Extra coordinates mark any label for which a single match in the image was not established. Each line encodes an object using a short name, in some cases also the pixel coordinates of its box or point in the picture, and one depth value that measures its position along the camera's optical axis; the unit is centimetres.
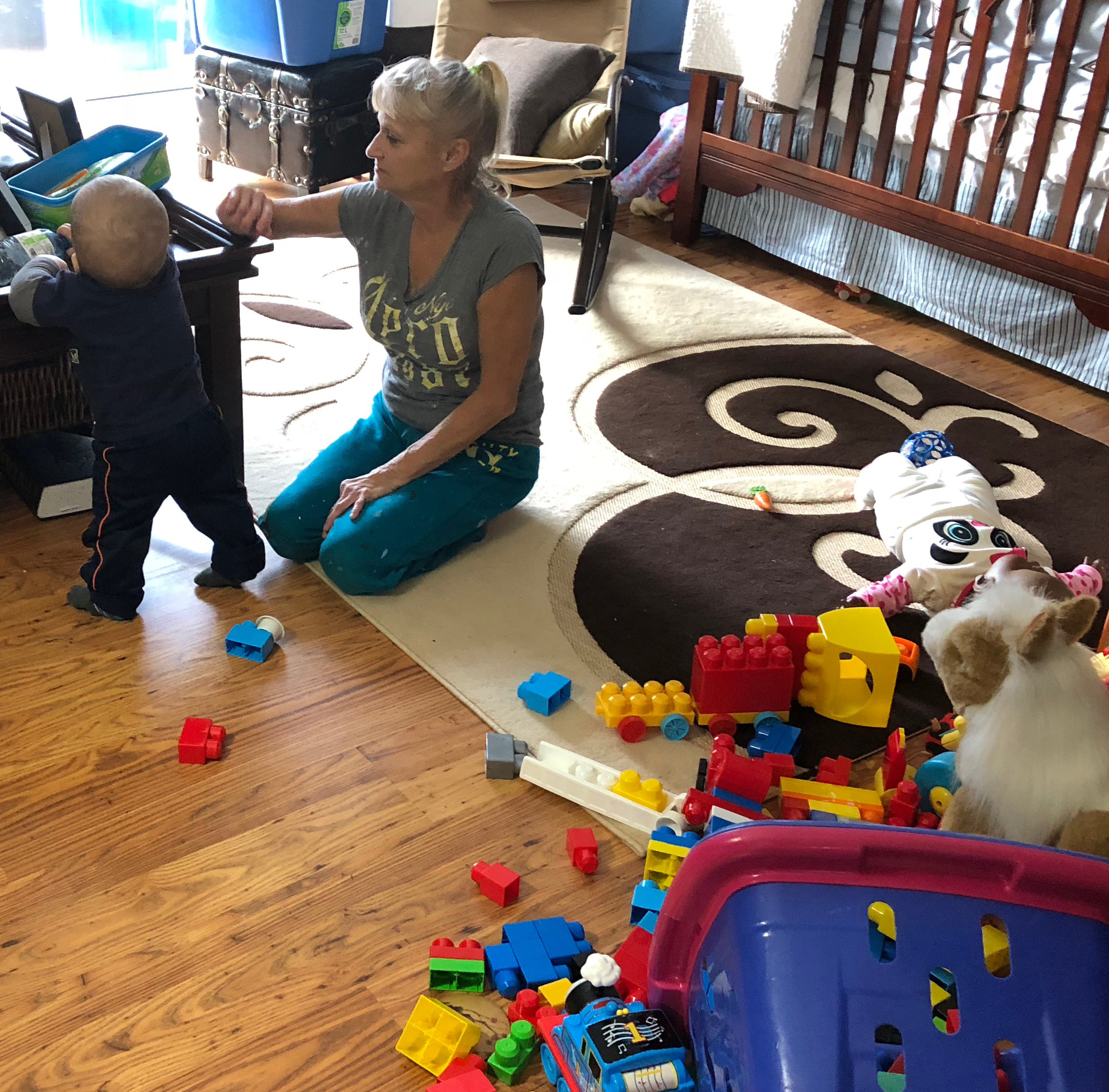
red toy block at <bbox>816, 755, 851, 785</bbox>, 155
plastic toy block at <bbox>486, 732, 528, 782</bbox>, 155
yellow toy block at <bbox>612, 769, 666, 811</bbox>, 150
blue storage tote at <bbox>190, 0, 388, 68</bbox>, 343
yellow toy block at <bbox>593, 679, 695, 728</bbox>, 164
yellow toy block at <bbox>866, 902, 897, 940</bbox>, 108
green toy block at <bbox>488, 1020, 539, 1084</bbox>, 118
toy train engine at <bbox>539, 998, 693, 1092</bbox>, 106
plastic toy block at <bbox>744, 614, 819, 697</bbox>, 169
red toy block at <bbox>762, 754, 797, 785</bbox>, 155
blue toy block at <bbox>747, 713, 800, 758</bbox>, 161
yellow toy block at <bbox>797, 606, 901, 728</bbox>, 167
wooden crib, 252
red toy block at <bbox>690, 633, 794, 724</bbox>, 163
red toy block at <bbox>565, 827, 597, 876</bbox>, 142
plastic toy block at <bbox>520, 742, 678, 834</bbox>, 149
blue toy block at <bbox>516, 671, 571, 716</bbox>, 166
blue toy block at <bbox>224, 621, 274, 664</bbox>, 172
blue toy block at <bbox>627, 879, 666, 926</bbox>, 135
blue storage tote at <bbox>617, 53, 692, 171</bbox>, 389
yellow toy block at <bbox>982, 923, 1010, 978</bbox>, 112
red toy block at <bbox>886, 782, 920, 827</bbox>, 147
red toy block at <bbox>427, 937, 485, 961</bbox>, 129
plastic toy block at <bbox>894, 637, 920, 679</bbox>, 177
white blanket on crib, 288
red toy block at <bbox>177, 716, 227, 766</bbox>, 153
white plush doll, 185
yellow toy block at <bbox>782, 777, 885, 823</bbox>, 148
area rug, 179
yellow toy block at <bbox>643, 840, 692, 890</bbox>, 140
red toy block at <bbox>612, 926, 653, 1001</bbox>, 125
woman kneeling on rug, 172
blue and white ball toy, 218
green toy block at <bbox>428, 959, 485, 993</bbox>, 127
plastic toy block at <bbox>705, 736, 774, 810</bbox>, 148
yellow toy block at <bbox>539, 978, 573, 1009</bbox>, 124
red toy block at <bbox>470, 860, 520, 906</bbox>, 137
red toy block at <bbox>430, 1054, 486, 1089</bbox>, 117
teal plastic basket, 184
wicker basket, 178
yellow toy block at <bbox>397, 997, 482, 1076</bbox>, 119
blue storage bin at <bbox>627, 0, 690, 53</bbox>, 384
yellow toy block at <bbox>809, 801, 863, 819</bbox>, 146
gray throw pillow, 306
